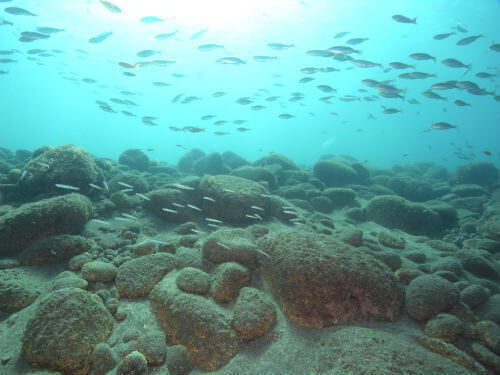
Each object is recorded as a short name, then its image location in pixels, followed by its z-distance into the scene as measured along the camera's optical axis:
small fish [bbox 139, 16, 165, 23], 11.20
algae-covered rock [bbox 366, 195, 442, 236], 7.21
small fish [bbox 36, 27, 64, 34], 10.16
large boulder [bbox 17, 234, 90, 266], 3.94
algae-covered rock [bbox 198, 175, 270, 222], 6.62
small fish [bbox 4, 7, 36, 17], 8.56
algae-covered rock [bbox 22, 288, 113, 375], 2.40
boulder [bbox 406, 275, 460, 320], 3.07
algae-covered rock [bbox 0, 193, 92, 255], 4.15
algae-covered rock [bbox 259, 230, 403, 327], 3.02
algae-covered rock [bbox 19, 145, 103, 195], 6.43
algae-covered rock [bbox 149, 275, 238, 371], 2.61
